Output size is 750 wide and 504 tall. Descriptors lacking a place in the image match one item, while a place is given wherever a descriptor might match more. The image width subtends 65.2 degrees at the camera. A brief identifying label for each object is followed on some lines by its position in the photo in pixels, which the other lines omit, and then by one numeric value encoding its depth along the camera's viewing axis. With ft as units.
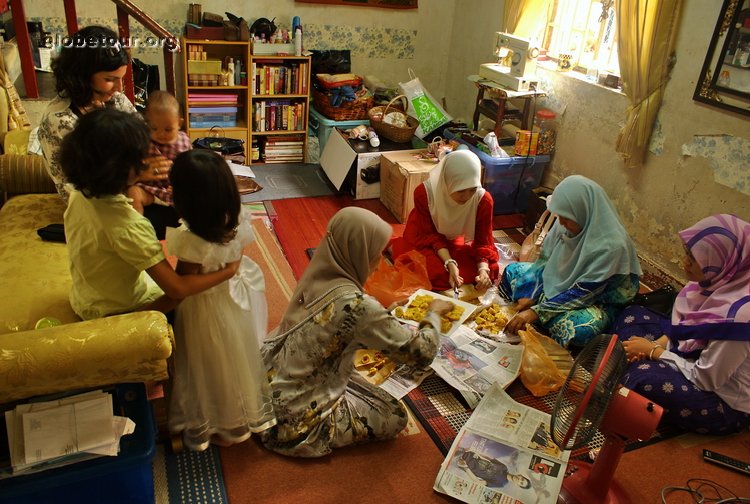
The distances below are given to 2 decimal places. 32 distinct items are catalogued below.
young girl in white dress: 5.49
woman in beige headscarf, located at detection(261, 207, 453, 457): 6.16
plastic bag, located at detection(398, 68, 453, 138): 14.64
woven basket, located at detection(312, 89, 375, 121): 15.19
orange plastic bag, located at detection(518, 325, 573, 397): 8.21
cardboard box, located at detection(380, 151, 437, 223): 12.58
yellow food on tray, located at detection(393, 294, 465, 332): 8.84
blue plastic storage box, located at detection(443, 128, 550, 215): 13.21
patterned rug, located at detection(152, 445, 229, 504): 6.23
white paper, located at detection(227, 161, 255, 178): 13.46
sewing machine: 12.61
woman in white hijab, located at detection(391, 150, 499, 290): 9.87
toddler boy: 8.84
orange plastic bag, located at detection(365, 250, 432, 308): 9.80
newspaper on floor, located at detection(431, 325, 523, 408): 8.02
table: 13.08
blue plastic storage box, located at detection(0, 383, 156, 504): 5.28
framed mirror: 9.31
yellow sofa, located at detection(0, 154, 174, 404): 5.01
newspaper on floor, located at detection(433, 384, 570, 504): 6.47
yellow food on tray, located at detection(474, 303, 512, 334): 9.24
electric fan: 5.49
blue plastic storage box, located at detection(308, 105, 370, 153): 15.17
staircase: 11.53
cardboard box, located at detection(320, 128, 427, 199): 13.74
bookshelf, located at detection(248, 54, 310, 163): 14.96
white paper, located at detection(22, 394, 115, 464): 5.12
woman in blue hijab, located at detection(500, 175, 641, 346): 8.83
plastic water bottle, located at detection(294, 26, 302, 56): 14.74
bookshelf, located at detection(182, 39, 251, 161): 14.16
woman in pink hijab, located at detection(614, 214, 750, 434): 7.21
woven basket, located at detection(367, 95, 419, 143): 14.30
